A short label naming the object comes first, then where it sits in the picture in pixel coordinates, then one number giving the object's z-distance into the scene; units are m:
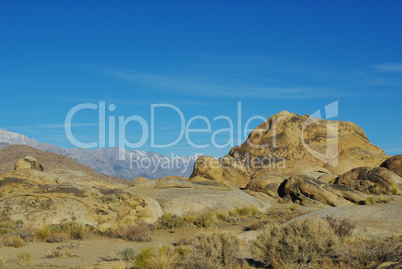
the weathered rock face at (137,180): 29.44
